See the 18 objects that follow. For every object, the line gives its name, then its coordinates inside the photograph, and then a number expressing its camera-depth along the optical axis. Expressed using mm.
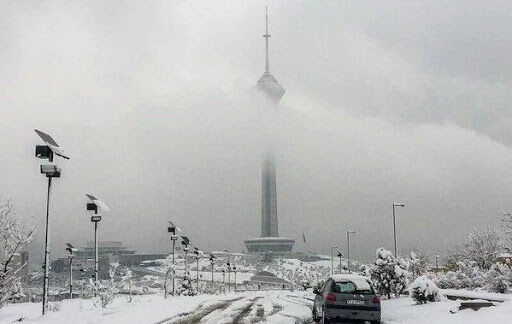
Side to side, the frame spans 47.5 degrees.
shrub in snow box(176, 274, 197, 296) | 63925
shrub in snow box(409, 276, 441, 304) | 23250
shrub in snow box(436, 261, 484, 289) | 35350
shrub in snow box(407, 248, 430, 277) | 90338
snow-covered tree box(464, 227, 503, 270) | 56459
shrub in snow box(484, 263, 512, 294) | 28141
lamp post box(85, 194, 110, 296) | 28931
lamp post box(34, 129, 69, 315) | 21109
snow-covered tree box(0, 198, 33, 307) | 22641
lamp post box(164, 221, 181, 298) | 45812
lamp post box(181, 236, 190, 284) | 56031
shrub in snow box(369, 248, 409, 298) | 32844
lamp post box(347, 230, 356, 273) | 79700
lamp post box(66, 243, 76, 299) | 54550
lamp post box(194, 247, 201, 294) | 65188
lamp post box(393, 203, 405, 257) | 49188
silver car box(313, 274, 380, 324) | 16969
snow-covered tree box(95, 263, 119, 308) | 30198
